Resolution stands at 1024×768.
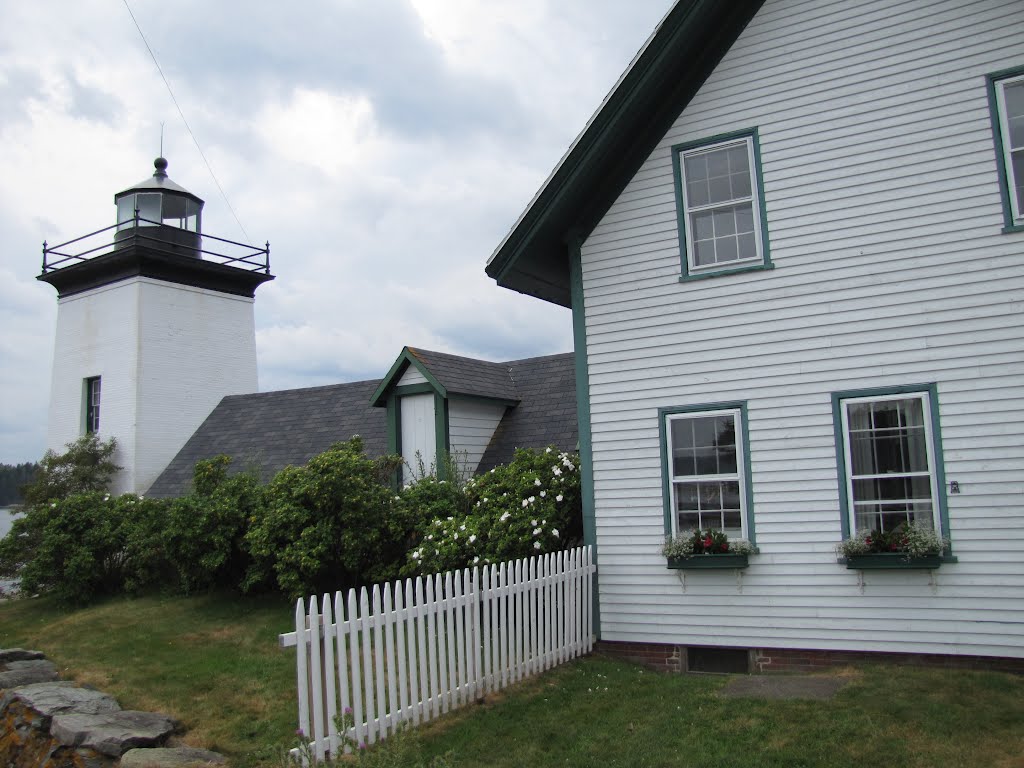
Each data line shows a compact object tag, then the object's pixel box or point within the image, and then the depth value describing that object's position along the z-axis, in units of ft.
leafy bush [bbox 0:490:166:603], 49.06
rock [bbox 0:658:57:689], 32.89
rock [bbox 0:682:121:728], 28.09
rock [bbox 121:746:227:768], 22.48
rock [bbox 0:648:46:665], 36.78
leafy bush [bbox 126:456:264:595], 43.70
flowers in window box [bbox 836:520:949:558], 26.78
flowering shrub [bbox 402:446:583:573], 33.32
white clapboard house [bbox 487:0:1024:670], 27.30
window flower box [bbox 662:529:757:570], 29.73
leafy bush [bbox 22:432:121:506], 66.33
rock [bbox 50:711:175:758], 24.59
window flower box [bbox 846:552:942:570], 26.91
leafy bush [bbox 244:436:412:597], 37.76
